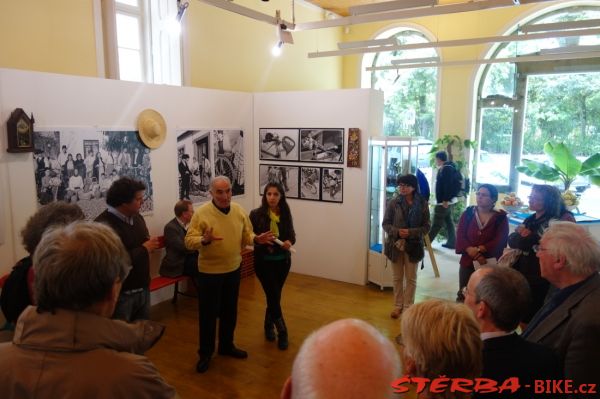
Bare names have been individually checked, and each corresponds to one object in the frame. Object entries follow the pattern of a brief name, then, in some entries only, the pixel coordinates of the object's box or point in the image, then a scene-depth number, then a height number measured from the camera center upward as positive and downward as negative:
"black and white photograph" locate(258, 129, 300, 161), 6.75 -0.09
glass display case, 5.96 -0.54
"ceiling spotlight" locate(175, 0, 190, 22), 4.47 +1.25
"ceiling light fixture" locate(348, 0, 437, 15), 4.37 +1.32
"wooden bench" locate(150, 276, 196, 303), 5.09 -1.67
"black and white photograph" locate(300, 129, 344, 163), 6.40 -0.10
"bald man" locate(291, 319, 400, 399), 1.03 -0.53
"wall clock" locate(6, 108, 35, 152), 3.95 +0.05
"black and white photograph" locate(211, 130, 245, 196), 6.35 -0.26
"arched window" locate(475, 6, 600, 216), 8.40 +0.58
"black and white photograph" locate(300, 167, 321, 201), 6.64 -0.66
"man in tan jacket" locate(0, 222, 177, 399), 1.33 -0.60
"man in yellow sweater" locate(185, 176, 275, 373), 3.88 -1.00
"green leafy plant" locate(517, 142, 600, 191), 7.54 -0.47
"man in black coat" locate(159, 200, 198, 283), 5.30 -1.31
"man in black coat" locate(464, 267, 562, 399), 1.74 -0.80
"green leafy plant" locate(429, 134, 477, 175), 8.94 -0.18
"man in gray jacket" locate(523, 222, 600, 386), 1.89 -0.76
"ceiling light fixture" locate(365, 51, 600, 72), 7.09 +1.32
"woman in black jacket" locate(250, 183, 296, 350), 4.38 -1.08
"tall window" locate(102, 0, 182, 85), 5.27 +1.22
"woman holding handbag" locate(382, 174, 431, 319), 4.96 -1.00
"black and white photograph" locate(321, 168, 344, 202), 6.46 -0.66
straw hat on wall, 5.17 +0.11
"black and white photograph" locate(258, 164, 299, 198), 6.85 -0.59
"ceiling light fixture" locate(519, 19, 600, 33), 5.90 +1.50
